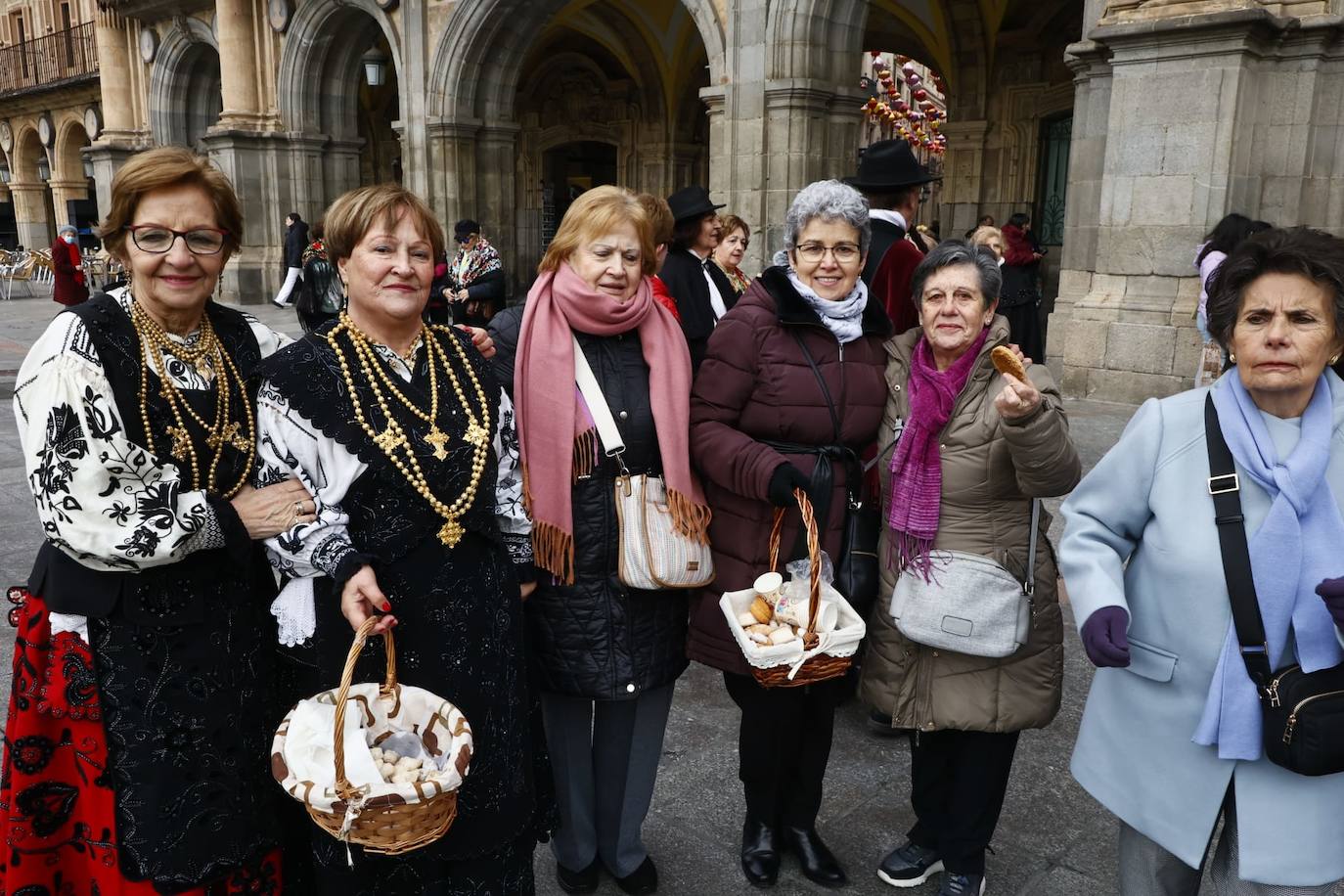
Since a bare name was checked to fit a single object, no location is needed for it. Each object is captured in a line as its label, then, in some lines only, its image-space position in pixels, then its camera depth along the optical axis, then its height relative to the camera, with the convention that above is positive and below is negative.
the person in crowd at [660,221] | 3.41 +0.07
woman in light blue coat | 1.83 -0.64
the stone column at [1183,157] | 7.56 +0.68
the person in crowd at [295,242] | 15.66 -0.10
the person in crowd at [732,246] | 5.08 -0.04
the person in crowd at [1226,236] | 5.36 +0.05
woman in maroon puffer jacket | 2.54 -0.38
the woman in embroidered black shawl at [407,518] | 2.04 -0.59
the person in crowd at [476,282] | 9.23 -0.42
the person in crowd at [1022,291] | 8.80 -0.44
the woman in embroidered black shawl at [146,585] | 1.91 -0.71
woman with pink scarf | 2.44 -0.63
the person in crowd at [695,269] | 4.51 -0.14
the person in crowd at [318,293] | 8.23 -0.48
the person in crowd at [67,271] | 12.82 -0.50
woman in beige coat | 2.39 -0.68
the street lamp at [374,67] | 17.08 +2.89
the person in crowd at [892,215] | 3.82 +0.10
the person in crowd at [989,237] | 6.32 +0.03
